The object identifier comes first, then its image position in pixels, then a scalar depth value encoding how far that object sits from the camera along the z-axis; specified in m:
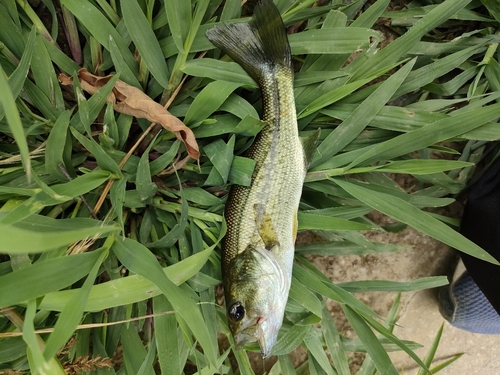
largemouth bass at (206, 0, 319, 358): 0.27
